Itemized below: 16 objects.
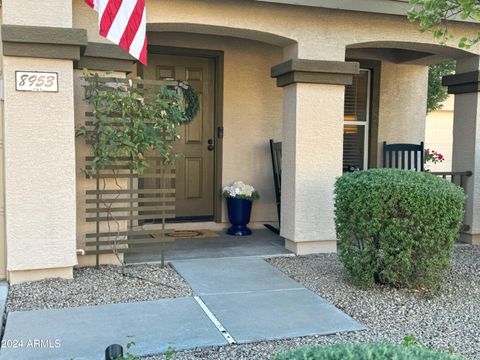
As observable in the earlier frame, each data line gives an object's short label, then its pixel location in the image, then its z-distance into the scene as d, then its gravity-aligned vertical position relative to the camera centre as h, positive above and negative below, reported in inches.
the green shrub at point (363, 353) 66.4 -28.7
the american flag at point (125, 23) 164.2 +38.2
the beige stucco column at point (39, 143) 169.9 -2.5
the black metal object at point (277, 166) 275.1 -15.0
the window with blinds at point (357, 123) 305.9 +10.4
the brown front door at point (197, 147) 274.8 -5.1
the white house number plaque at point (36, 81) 170.6 +18.7
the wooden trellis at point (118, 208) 189.8 -27.4
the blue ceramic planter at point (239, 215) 266.8 -40.7
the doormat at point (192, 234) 260.5 -50.9
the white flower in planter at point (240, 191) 265.1 -28.2
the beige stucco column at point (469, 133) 251.8 +4.3
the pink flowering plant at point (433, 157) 348.8 -11.1
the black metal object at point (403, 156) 300.4 -9.3
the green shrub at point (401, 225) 165.0 -28.2
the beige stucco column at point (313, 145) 220.1 -2.6
